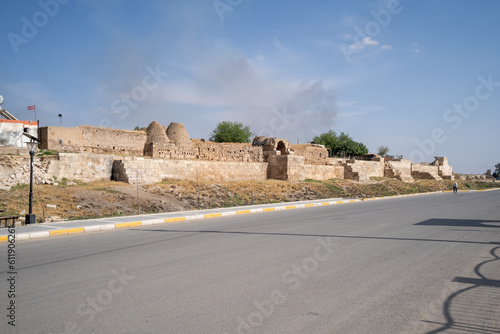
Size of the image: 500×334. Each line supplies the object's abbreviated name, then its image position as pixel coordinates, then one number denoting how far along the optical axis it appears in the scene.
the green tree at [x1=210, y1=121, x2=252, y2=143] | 58.84
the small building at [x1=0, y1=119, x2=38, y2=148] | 22.78
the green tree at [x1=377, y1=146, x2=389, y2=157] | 101.38
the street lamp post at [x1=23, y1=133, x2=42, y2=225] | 11.83
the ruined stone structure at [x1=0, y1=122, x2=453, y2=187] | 21.72
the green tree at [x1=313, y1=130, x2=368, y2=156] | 72.81
